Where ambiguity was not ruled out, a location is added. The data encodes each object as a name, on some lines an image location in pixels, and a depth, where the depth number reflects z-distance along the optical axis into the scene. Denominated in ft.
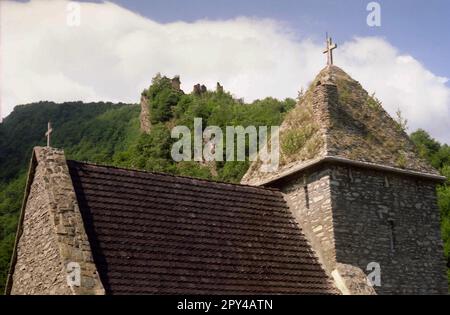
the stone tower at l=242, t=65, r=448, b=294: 52.85
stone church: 43.80
